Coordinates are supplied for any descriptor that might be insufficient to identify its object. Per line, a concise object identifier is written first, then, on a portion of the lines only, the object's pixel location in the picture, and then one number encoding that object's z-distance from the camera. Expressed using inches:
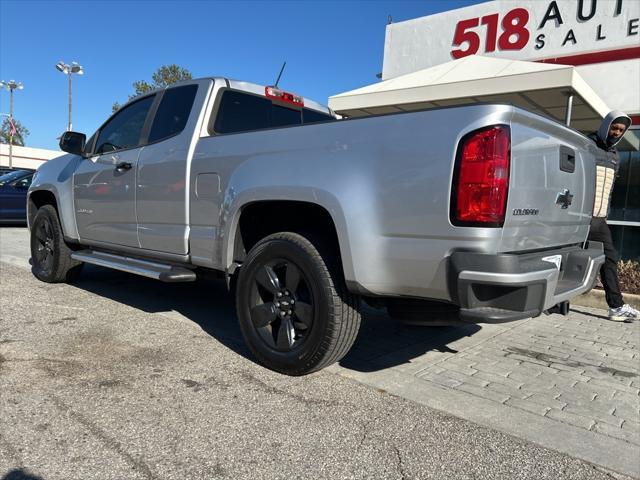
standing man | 152.9
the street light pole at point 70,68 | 1185.2
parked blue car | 477.4
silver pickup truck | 95.6
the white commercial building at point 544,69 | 300.8
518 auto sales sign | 366.2
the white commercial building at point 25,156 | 2011.6
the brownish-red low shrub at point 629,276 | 264.4
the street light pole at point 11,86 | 1609.3
